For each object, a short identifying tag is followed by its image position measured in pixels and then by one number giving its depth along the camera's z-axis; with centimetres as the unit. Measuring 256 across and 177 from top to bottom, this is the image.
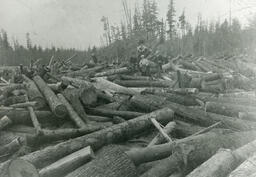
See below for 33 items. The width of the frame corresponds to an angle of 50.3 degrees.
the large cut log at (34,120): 601
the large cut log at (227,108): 736
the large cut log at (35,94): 790
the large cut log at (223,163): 380
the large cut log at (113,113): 745
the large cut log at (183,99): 847
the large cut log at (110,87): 1044
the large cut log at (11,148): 533
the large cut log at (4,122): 662
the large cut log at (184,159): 422
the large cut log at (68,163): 435
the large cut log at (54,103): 729
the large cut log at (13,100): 812
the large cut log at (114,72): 1452
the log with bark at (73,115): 681
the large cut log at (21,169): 383
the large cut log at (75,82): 1160
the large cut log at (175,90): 914
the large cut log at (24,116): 696
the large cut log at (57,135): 593
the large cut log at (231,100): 808
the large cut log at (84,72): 1616
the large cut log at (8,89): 916
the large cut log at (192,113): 652
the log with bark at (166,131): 575
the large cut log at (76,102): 753
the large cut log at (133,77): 1277
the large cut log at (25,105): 748
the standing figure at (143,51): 1476
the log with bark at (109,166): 414
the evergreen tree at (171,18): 5784
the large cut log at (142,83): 1144
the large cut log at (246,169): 351
